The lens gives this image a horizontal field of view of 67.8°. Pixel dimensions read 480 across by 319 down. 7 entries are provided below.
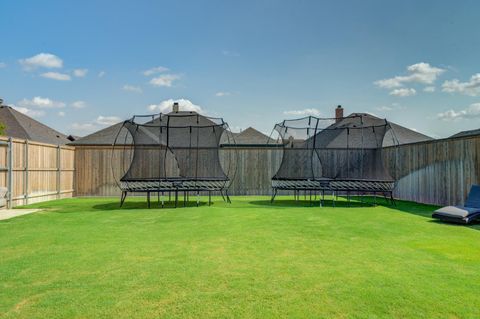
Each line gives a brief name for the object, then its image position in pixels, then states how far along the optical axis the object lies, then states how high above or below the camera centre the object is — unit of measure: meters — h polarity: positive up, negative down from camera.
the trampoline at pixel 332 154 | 9.27 +0.42
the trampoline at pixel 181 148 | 9.73 +0.55
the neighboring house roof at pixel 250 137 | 20.50 +1.80
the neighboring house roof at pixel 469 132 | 14.61 +1.67
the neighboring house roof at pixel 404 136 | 16.19 +1.64
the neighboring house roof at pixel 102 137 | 15.95 +1.33
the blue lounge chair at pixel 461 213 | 6.02 -0.77
